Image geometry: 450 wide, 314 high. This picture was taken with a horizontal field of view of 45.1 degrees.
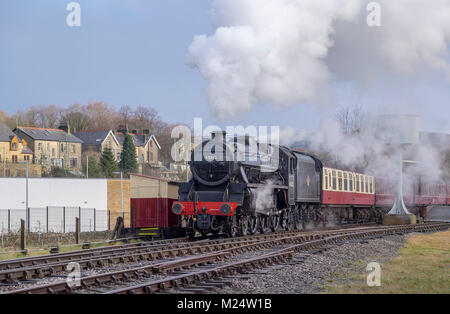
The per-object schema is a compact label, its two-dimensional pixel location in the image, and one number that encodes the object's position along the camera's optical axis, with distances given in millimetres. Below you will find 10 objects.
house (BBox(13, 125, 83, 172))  82125
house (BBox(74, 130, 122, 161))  86625
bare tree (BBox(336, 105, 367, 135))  37531
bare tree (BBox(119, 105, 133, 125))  103688
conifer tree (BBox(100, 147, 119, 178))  69625
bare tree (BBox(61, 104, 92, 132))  101125
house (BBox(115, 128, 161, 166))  84831
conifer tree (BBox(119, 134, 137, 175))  73625
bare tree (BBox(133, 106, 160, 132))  98875
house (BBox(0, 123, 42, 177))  77250
